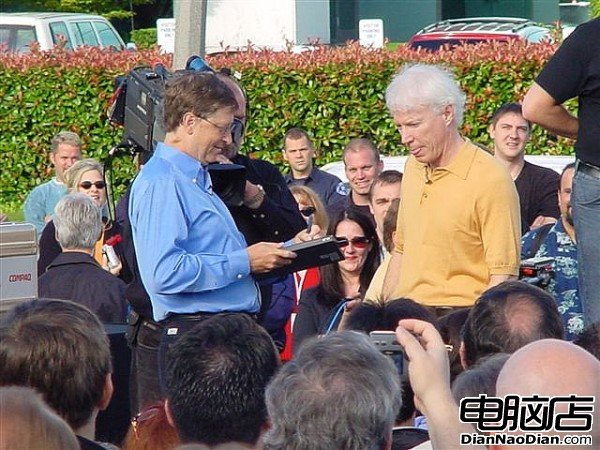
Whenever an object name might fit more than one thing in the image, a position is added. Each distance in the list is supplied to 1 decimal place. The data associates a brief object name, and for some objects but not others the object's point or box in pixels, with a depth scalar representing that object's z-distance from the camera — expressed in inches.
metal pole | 1007.6
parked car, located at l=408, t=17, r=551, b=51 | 1631.3
